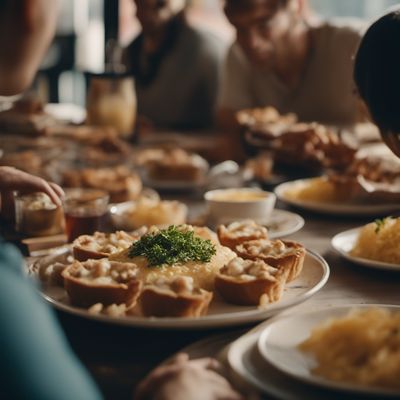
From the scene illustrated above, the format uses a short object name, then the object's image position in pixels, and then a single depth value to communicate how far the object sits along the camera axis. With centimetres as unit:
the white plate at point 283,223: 218
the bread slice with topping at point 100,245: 172
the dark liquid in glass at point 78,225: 215
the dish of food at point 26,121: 334
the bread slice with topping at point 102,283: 145
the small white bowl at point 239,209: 232
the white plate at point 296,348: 111
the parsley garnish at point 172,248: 157
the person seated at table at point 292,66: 410
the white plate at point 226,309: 138
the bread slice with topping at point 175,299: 140
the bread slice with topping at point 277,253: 165
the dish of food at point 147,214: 231
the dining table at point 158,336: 131
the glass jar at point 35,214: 214
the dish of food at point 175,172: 294
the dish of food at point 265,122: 295
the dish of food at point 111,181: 269
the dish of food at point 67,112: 488
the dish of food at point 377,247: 186
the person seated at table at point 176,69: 529
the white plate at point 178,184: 291
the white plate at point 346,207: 242
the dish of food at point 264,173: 287
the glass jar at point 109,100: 373
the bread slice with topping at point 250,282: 148
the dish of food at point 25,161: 294
